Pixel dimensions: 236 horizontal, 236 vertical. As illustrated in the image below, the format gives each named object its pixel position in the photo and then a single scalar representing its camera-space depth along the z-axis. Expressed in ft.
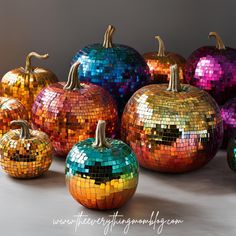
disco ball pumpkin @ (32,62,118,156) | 4.03
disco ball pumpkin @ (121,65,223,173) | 3.81
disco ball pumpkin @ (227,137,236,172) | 3.87
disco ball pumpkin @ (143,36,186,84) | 4.87
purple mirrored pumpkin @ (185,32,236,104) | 4.59
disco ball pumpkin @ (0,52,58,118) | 4.66
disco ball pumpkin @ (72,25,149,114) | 4.52
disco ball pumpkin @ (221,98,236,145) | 4.29
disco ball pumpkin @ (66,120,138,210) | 3.32
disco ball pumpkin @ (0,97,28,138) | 4.23
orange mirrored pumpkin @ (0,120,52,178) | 3.76
